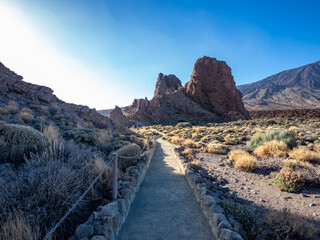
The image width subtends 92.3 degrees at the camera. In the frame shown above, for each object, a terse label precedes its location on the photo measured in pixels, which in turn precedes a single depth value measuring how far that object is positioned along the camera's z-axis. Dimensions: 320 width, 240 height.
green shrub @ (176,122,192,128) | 39.40
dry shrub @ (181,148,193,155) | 10.81
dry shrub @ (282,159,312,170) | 6.02
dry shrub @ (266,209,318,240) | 2.96
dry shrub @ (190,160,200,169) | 7.52
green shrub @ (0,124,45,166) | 4.56
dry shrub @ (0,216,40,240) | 2.06
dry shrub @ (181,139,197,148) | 14.03
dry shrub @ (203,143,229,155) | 10.96
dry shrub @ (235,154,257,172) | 7.02
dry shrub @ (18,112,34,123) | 9.52
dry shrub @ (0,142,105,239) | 2.58
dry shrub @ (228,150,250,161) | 8.54
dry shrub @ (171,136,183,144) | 17.05
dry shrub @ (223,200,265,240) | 2.92
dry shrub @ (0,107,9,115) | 9.40
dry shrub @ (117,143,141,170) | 6.57
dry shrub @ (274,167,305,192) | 5.01
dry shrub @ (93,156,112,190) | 4.26
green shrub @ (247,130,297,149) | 9.89
